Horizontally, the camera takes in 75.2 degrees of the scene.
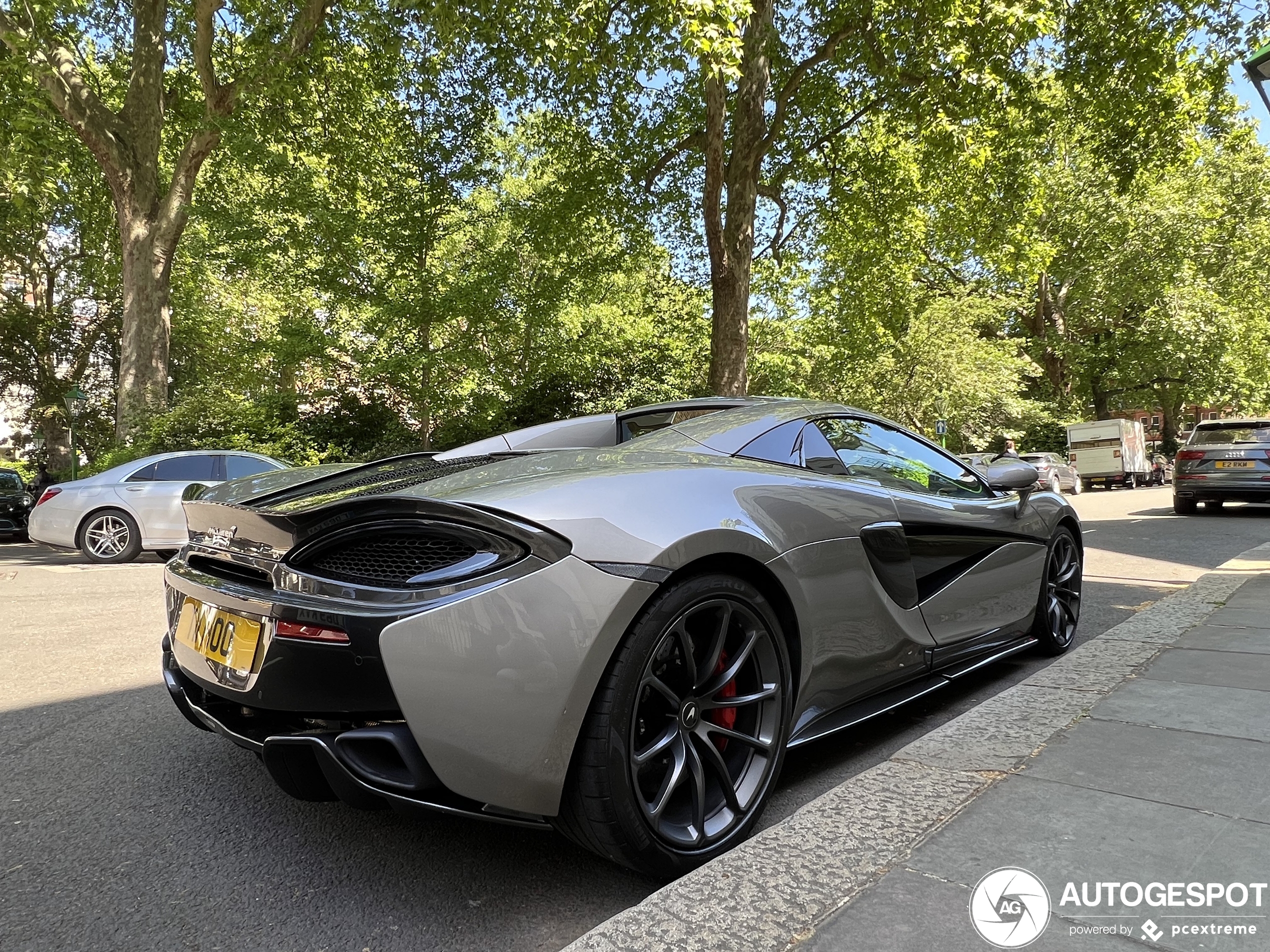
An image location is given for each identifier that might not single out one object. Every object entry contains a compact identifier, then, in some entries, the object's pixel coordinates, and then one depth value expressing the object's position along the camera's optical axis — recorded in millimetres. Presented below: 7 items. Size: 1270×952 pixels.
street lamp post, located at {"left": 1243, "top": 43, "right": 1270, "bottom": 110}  6879
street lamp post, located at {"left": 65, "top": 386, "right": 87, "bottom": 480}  19984
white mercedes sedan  10617
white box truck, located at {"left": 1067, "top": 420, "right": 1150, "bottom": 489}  29469
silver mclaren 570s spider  1868
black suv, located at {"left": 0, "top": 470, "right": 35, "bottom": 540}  15570
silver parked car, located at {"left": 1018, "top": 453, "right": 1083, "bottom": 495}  24688
